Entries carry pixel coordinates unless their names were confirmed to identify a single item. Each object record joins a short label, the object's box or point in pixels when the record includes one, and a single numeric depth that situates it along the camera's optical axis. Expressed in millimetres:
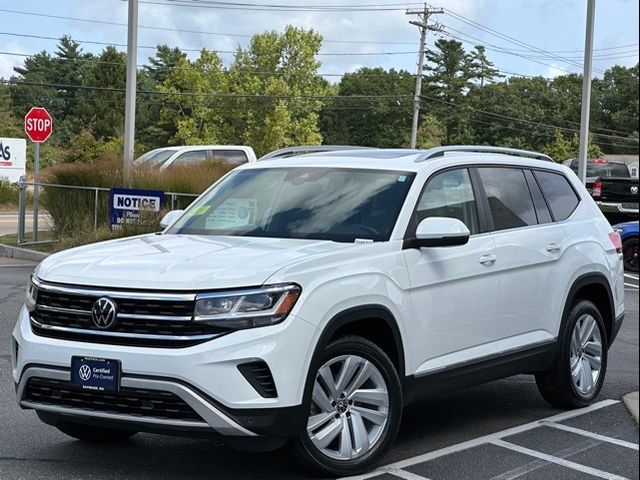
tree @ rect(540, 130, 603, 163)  81500
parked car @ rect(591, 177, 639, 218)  21375
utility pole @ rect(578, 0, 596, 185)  27272
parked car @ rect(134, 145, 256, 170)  21689
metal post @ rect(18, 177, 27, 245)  19609
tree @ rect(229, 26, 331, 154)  78625
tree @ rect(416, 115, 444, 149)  84688
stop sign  22172
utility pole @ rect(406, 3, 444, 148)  58531
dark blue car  17812
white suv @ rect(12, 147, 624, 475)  4875
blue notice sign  17453
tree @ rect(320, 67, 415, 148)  102938
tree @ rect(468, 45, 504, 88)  96438
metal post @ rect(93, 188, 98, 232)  18547
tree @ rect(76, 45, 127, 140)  81750
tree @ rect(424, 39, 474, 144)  93875
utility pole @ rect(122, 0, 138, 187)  20672
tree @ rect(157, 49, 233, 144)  79625
